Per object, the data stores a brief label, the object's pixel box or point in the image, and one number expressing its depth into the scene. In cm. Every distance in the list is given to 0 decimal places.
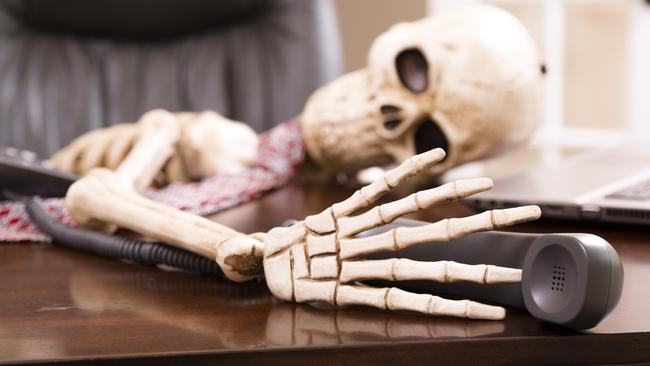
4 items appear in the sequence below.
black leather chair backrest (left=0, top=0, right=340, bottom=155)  226
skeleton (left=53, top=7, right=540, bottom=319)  89
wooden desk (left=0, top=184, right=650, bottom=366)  83
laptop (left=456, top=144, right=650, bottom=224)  122
